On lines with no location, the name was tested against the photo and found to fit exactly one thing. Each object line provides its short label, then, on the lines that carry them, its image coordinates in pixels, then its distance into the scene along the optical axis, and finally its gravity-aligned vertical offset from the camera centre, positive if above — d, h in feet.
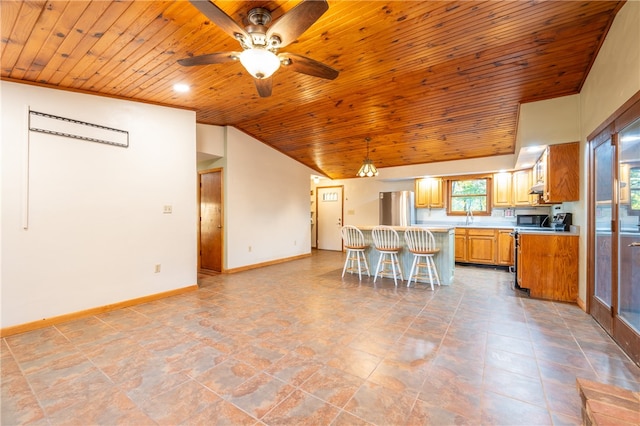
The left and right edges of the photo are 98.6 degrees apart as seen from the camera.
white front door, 27.89 -0.55
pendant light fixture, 15.94 +2.48
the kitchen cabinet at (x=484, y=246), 18.25 -2.33
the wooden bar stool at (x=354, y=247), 15.92 -2.02
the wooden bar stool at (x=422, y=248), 13.82 -1.86
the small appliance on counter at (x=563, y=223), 12.56 -0.51
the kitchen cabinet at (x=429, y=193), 21.54 +1.50
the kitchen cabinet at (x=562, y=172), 11.19 +1.65
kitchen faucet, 20.93 -0.30
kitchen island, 14.42 -2.34
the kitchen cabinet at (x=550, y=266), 11.47 -2.32
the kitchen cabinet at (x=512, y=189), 18.25 +1.60
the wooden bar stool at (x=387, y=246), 15.03 -1.94
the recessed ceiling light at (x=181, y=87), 11.01 +5.08
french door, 7.23 -0.47
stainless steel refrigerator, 22.30 +0.32
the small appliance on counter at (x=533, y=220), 17.12 -0.51
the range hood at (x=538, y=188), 13.70 +1.26
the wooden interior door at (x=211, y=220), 17.80 -0.58
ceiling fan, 5.50 +4.04
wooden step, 3.56 -2.72
